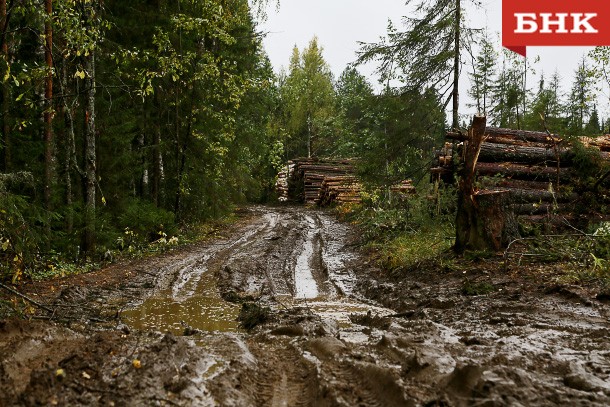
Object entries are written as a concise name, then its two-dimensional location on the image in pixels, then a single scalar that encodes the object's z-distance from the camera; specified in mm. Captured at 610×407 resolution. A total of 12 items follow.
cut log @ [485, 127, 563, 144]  11258
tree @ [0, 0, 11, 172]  9165
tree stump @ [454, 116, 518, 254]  7551
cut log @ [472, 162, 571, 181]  10438
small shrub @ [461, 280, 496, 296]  5848
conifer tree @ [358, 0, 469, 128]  14148
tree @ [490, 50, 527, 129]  39550
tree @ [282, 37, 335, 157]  40125
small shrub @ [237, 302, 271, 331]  4949
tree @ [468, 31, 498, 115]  36625
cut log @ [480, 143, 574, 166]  10602
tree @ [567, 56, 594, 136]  43281
